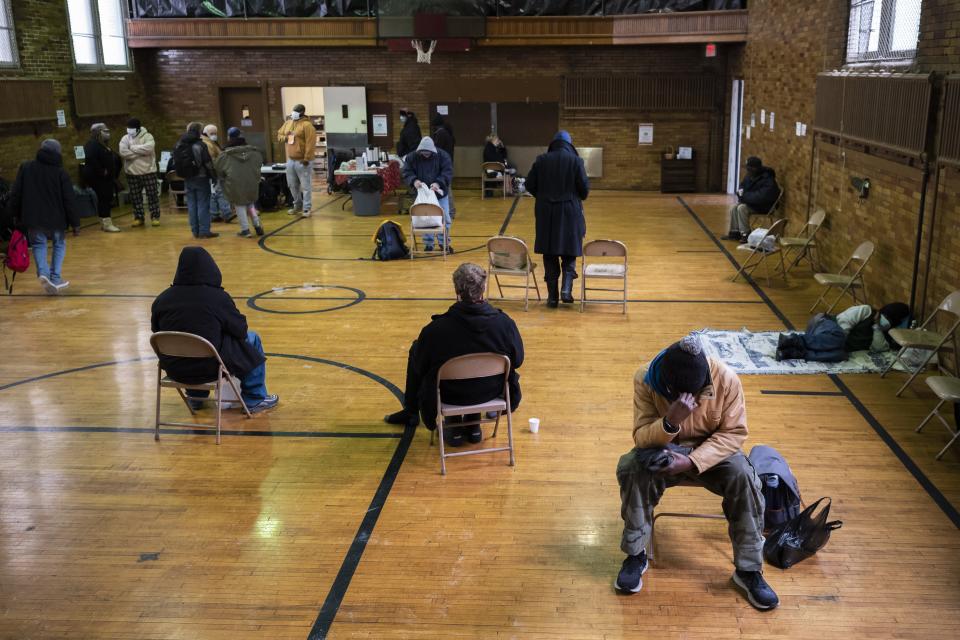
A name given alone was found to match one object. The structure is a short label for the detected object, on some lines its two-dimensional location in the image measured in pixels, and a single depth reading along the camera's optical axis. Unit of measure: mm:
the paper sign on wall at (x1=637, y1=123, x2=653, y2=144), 17631
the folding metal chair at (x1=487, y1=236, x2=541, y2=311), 8500
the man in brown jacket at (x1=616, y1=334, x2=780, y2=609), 3828
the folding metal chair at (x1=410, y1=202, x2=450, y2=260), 10875
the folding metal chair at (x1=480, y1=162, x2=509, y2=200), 16828
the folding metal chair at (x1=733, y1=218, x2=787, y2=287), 9676
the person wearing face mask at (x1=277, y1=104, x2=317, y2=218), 13617
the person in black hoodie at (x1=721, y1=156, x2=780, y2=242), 12047
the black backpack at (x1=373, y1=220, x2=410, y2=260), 11070
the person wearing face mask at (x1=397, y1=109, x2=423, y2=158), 15648
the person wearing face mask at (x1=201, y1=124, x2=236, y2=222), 13344
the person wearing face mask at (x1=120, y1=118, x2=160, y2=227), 13250
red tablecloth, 14195
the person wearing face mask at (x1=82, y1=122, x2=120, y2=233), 13328
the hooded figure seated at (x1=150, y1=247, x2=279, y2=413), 5582
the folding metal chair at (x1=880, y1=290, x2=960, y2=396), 6219
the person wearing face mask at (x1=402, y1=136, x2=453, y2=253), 11148
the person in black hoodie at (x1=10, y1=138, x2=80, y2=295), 9234
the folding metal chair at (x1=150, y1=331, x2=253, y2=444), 5379
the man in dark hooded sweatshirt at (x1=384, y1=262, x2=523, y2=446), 5109
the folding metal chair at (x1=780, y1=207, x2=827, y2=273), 9773
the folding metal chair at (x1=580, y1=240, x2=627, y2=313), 8414
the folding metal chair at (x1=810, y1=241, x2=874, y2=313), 8035
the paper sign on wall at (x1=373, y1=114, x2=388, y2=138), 18297
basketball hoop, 16922
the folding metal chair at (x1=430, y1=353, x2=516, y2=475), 4957
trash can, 14172
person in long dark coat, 8375
